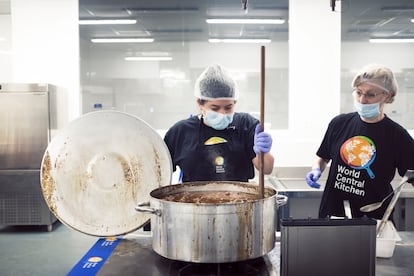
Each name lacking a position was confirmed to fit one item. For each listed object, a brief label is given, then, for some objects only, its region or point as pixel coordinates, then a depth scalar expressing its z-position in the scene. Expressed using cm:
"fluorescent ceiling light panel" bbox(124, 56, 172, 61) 445
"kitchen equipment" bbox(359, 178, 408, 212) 140
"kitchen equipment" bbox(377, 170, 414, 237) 123
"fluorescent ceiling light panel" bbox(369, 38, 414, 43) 427
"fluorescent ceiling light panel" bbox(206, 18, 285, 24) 430
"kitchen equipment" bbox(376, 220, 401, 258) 114
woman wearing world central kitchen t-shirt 178
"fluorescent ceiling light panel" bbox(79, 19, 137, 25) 447
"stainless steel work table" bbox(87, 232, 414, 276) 105
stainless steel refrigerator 389
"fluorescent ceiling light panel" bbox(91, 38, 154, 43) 448
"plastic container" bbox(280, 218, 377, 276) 93
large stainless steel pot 89
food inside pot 111
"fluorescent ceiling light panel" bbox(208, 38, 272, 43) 434
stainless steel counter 279
